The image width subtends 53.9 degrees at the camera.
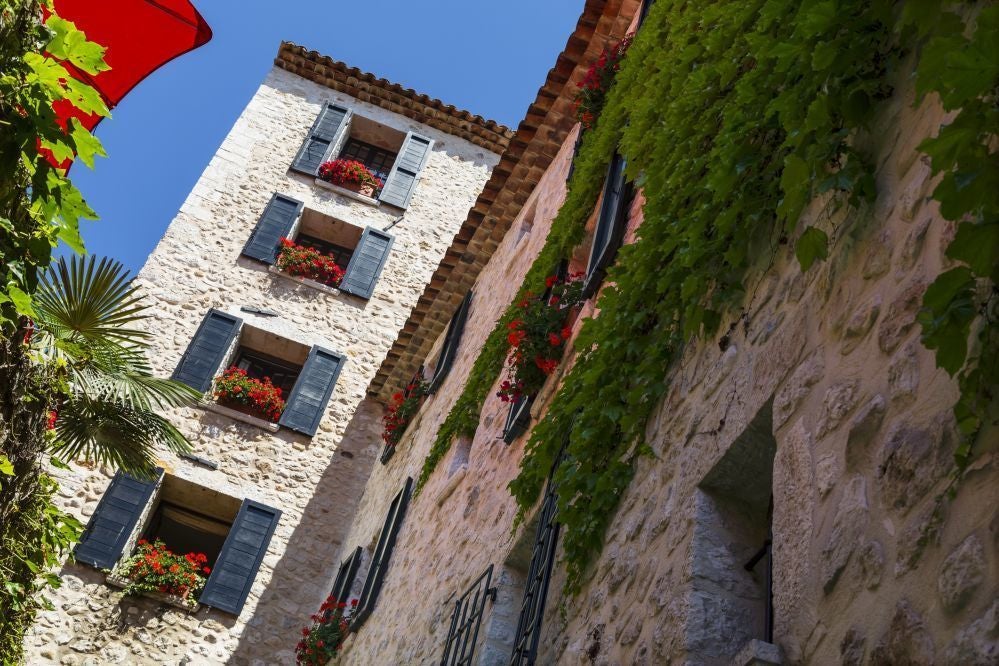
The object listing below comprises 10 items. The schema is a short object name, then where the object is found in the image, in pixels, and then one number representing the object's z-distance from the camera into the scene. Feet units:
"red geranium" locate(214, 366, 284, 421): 44.21
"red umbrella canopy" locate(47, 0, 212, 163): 18.66
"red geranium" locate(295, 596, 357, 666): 31.19
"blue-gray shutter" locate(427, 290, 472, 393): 35.58
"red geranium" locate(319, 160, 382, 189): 54.80
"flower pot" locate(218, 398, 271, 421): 44.21
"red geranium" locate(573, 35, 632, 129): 27.27
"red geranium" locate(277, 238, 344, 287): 49.57
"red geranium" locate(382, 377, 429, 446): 38.24
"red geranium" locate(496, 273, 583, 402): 20.84
